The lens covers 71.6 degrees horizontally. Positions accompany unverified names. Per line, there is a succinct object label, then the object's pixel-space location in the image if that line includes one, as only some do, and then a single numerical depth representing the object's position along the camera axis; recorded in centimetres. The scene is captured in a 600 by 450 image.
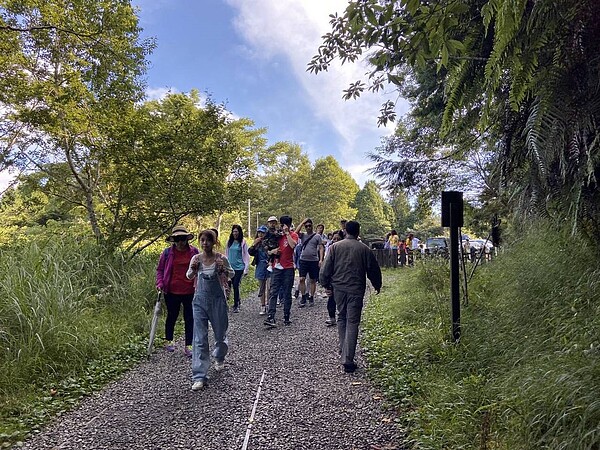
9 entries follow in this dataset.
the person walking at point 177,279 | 545
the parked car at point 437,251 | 947
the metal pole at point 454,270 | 465
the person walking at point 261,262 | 801
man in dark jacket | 486
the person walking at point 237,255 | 845
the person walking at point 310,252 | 833
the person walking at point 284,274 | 716
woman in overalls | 470
